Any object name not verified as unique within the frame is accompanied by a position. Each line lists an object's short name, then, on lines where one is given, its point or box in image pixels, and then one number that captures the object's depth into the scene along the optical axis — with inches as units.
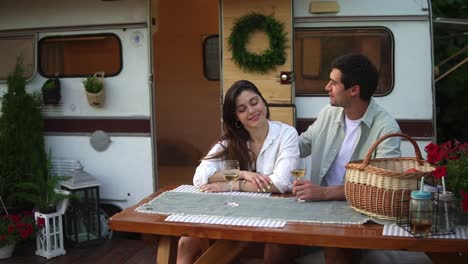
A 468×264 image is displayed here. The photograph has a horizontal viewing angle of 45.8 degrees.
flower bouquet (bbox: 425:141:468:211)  89.2
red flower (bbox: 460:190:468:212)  86.0
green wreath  189.5
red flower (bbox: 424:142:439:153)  91.1
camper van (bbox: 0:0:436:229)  187.6
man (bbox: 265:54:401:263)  118.0
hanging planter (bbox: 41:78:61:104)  210.3
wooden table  84.7
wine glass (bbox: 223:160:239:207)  107.7
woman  122.9
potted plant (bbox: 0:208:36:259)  183.5
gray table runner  95.8
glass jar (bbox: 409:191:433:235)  85.2
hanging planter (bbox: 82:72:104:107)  205.0
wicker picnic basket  90.2
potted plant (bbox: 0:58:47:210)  200.4
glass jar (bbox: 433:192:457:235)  86.7
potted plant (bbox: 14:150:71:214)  187.5
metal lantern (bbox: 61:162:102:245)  197.6
